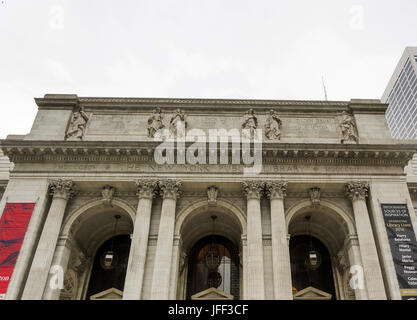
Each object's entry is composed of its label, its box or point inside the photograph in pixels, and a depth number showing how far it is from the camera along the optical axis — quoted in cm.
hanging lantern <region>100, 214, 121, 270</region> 2321
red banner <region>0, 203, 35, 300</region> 1831
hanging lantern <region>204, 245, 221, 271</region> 2341
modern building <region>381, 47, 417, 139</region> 7731
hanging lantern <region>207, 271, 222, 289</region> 2281
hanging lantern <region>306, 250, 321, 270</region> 2053
